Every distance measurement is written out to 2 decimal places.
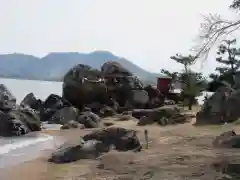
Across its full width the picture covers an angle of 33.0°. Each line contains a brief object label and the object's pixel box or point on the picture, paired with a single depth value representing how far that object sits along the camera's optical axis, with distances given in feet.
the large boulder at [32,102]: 117.74
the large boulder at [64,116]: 91.23
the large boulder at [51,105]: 101.55
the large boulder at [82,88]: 117.29
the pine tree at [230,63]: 117.08
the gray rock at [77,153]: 41.75
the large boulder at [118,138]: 45.65
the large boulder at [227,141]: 40.16
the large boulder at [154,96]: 120.47
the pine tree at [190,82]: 109.81
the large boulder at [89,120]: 80.53
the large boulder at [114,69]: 128.06
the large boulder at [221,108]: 66.44
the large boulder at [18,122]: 69.62
